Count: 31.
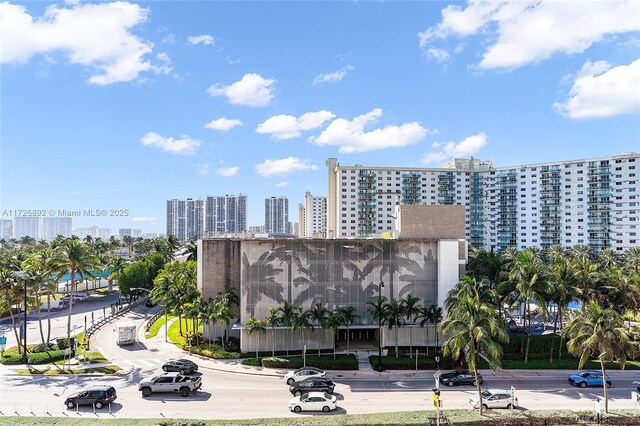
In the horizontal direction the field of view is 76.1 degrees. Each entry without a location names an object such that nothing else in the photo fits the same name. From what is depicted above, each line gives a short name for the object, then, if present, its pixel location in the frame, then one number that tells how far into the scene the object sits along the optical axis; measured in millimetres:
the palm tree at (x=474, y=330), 28938
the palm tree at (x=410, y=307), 44938
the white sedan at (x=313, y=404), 31234
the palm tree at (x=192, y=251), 89531
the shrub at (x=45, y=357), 43719
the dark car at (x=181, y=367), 39906
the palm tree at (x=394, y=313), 44531
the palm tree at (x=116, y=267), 85625
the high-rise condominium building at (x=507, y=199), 122750
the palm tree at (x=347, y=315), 44109
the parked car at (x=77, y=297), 84500
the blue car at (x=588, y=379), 37188
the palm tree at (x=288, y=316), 44125
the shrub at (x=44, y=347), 48072
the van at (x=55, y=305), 78438
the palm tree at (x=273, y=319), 44938
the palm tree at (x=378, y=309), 43500
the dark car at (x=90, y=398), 31469
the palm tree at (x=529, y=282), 42062
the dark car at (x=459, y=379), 37062
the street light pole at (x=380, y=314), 41188
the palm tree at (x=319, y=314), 44188
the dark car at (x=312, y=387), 34500
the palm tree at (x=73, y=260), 49719
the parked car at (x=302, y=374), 37375
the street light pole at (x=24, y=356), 43966
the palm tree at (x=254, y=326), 44500
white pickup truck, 34062
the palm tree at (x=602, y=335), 28047
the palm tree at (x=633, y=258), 80662
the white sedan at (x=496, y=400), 31516
